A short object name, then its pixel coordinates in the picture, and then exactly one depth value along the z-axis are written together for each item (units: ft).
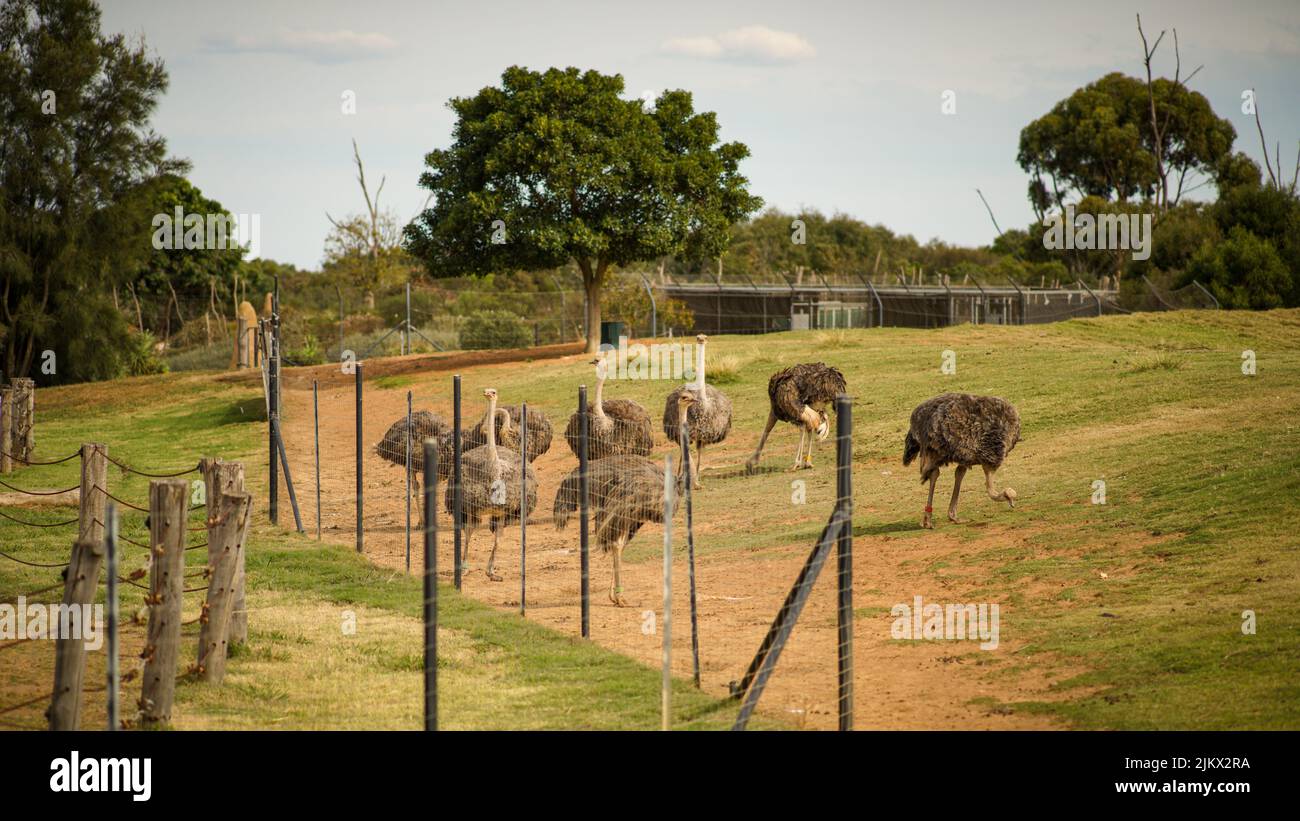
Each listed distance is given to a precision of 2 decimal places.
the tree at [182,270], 180.65
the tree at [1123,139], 242.58
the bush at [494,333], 147.84
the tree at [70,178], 126.31
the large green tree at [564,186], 114.32
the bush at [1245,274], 145.69
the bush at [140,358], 138.00
